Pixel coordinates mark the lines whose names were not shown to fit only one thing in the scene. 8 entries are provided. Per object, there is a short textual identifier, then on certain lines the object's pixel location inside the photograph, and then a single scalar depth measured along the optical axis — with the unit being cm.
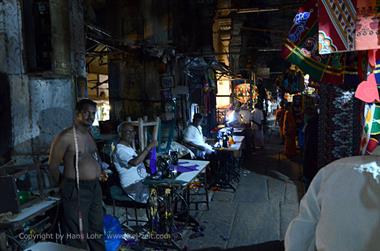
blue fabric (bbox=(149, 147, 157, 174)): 593
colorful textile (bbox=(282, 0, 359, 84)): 393
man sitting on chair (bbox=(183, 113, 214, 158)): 920
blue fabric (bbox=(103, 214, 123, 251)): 480
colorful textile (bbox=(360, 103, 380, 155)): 342
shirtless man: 423
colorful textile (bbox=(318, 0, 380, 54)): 306
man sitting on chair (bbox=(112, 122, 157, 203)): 537
